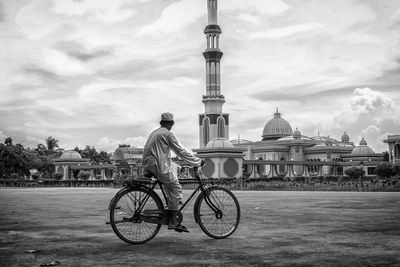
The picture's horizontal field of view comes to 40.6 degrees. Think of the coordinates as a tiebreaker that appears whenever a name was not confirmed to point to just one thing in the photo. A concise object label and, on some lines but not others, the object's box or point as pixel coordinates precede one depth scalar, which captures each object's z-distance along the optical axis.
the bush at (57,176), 80.94
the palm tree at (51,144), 111.06
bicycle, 7.03
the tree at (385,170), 45.12
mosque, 87.12
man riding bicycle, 7.21
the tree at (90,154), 115.50
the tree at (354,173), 48.81
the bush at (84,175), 77.94
